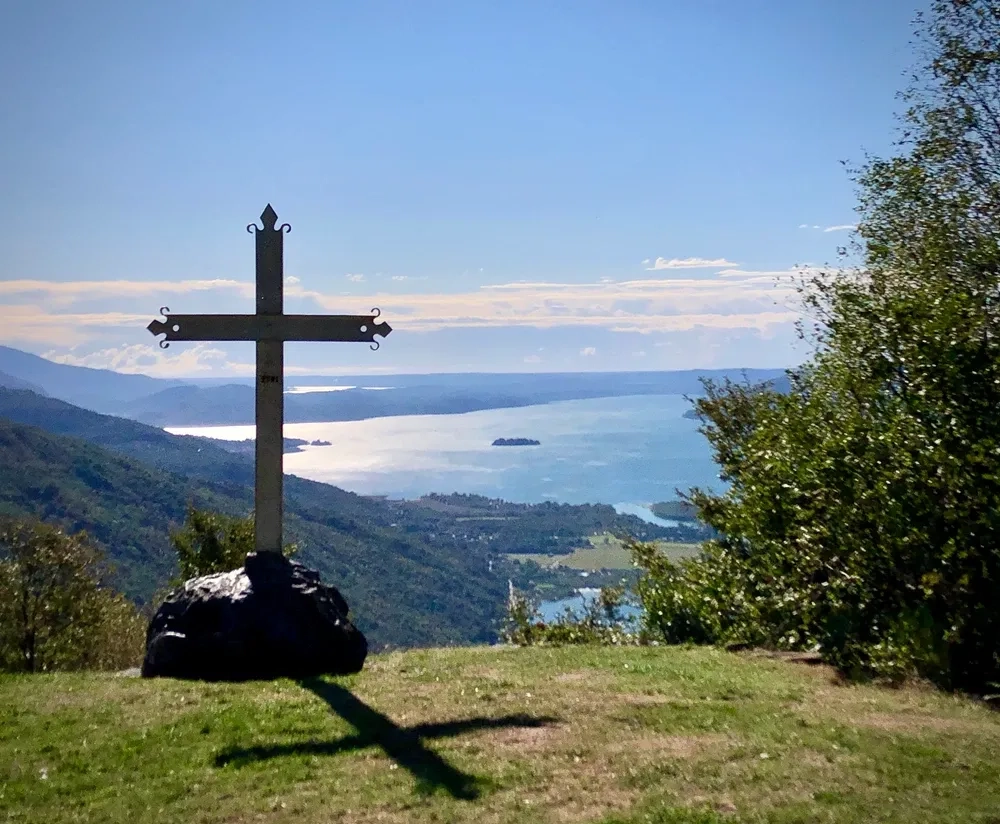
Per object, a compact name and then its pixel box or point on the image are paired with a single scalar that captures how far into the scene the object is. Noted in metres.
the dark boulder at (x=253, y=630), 9.97
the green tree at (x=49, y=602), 23.97
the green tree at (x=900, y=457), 9.73
